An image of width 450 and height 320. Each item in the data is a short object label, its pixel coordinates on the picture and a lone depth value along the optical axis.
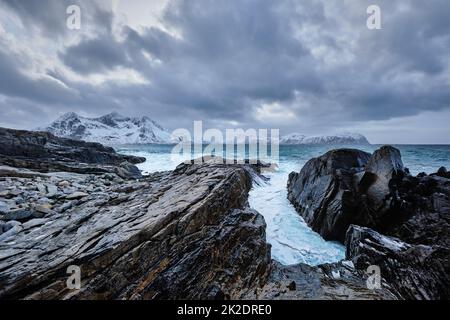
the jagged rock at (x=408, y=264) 4.75
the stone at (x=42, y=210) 7.38
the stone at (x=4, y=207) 7.29
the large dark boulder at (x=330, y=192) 8.91
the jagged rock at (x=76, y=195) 9.43
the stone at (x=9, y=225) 6.09
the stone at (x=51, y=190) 9.58
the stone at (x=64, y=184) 11.64
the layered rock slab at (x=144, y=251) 3.89
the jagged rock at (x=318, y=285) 4.71
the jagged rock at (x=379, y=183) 8.35
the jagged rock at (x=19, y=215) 6.83
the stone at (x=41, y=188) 10.10
